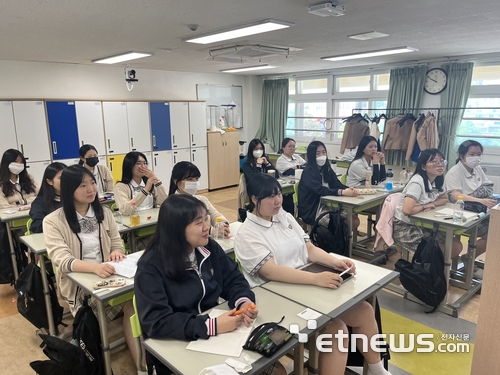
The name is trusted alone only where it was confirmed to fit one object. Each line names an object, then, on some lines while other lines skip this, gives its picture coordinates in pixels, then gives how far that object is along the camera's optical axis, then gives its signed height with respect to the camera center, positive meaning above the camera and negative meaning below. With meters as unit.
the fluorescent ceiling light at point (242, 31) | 3.31 +0.76
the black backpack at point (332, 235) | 3.81 -1.28
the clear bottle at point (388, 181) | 4.65 -0.95
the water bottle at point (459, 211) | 3.21 -0.93
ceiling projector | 2.72 +0.75
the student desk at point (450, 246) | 3.17 -1.25
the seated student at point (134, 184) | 3.53 -0.71
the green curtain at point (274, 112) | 8.73 -0.04
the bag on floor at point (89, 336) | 2.12 -1.29
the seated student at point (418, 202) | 3.42 -0.86
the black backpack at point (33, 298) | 2.68 -1.36
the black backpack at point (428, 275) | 3.13 -1.40
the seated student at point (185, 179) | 3.18 -0.58
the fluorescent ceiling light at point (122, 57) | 5.01 +0.77
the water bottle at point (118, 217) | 3.31 -0.98
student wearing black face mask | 4.48 -0.72
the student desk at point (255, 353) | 1.42 -0.96
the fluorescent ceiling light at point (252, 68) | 6.70 +0.80
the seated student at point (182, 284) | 1.58 -0.80
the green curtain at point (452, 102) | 5.90 +0.11
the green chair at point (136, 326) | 1.68 -0.97
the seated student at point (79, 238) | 2.28 -0.83
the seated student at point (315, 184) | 4.34 -0.88
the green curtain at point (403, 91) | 6.39 +0.31
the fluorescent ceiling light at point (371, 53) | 5.04 +0.81
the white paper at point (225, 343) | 1.49 -0.95
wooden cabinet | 8.23 -1.10
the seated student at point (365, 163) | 4.59 -0.69
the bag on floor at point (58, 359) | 1.99 -1.33
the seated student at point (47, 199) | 3.00 -0.71
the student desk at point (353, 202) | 4.01 -1.01
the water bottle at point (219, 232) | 2.87 -0.93
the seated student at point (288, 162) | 5.75 -0.81
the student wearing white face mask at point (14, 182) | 3.96 -0.77
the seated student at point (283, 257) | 2.02 -0.88
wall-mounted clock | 6.12 +0.48
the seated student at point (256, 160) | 5.18 -0.71
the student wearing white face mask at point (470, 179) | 3.98 -0.77
